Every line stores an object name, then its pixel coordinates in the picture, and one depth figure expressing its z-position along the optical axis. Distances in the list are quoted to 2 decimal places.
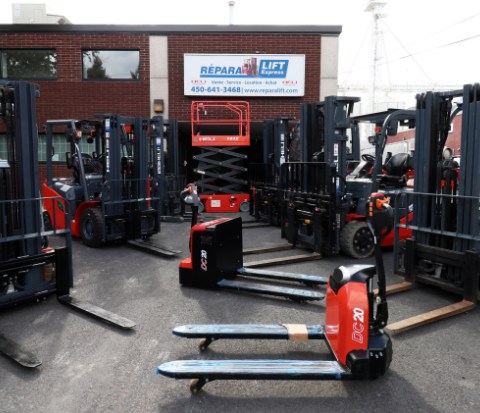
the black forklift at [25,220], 4.88
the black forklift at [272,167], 11.26
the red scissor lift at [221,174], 13.59
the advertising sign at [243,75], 15.32
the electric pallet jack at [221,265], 5.43
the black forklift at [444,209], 4.92
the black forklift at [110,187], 8.45
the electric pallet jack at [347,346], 3.06
